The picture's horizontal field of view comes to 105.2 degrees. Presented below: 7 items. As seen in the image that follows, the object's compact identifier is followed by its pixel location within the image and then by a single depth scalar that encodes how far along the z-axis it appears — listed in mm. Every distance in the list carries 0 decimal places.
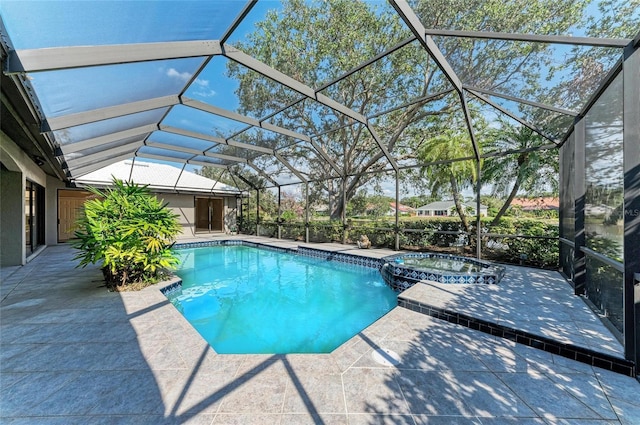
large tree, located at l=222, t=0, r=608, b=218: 5504
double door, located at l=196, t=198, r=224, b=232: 16578
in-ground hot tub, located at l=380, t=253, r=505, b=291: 5133
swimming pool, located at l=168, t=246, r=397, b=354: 3879
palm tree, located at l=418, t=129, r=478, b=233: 8336
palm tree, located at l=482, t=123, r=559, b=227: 6906
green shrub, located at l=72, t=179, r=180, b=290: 4426
